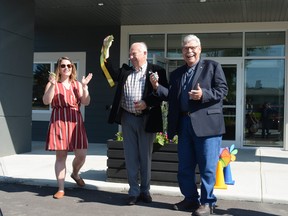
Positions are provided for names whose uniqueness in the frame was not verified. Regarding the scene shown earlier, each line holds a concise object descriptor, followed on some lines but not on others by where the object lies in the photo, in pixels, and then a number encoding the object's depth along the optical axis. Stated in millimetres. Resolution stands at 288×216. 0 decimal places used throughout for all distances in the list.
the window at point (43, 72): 11453
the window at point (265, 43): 10395
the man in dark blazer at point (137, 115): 4574
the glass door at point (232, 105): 10609
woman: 4930
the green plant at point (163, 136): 5441
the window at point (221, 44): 10680
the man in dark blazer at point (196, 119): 4086
